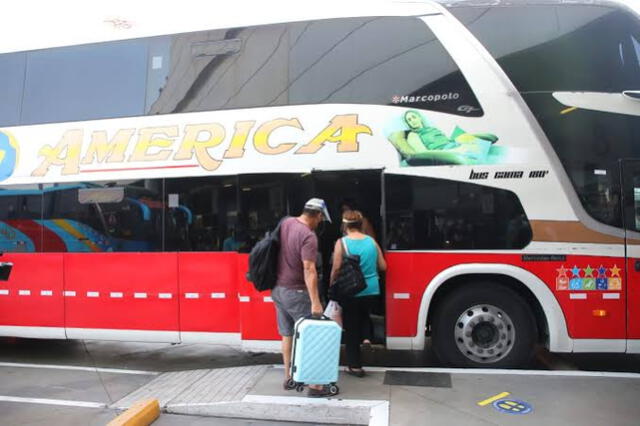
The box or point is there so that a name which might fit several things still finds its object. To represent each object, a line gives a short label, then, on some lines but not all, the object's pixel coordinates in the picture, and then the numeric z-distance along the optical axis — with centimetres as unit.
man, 480
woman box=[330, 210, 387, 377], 528
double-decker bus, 539
